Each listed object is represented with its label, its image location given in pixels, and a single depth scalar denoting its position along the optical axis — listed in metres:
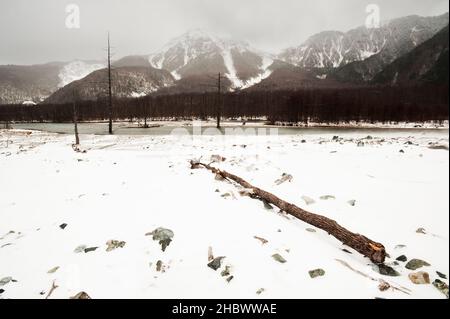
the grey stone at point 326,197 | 6.89
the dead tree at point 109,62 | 27.24
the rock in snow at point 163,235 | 4.80
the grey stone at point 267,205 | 6.44
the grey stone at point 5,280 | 4.06
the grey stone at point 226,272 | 3.96
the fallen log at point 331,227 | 4.22
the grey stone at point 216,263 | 4.13
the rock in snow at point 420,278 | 3.74
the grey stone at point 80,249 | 4.78
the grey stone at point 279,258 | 4.23
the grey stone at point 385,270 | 3.95
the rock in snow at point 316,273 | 3.85
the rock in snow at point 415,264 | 4.13
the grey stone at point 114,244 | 4.81
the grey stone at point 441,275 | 3.78
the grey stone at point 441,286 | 3.55
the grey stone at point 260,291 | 3.55
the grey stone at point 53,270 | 4.23
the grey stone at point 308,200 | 6.79
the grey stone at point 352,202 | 6.42
